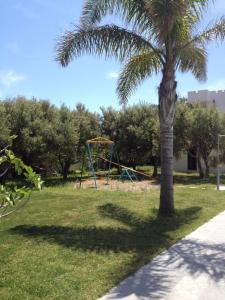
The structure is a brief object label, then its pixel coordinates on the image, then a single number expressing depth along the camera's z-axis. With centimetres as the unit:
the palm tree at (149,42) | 681
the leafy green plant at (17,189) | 239
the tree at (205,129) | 1533
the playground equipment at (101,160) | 1312
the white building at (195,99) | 2205
